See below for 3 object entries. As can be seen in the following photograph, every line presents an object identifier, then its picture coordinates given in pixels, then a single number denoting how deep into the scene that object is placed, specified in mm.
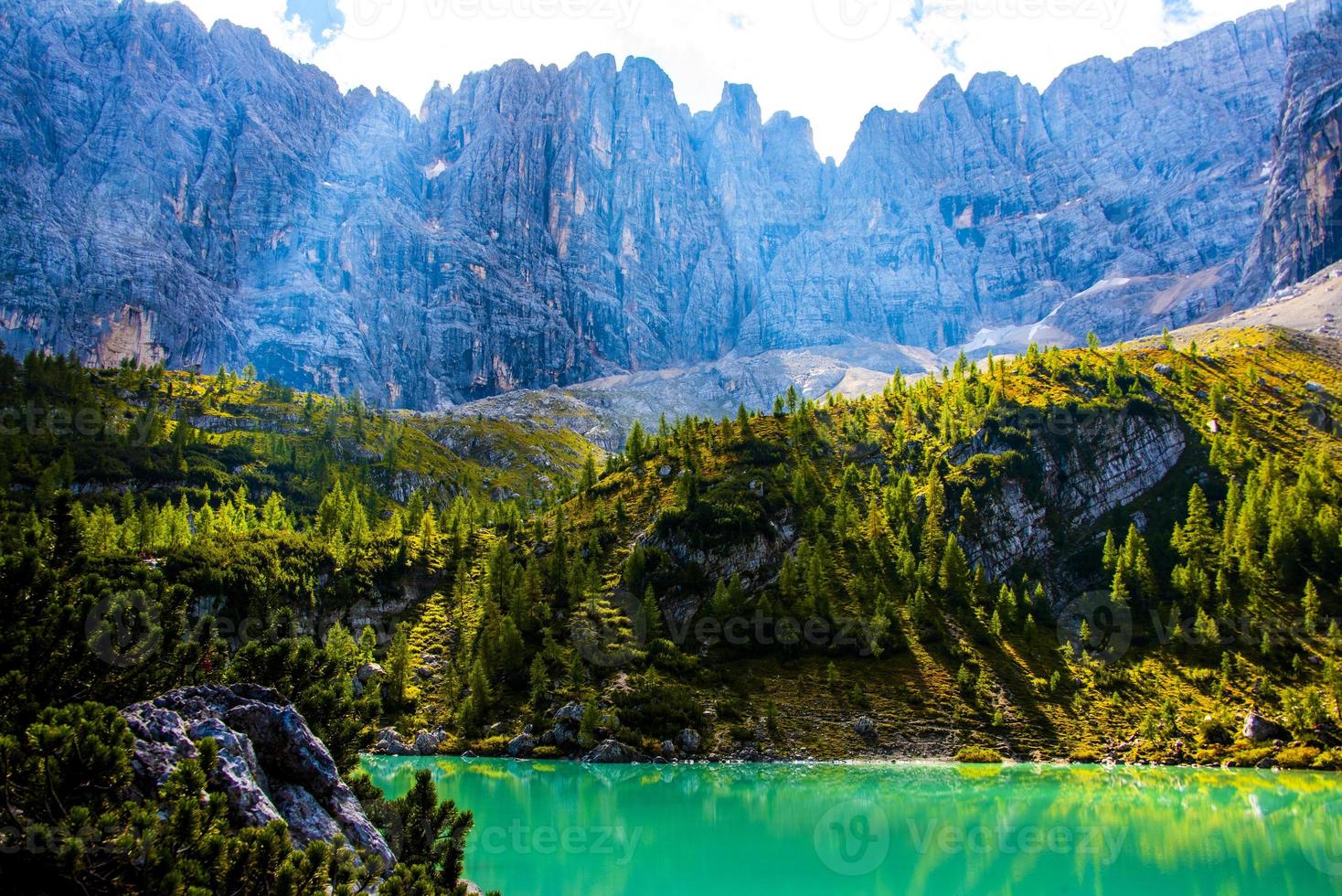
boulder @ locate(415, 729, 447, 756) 88938
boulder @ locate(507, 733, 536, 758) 87875
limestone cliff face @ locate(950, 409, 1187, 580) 133375
